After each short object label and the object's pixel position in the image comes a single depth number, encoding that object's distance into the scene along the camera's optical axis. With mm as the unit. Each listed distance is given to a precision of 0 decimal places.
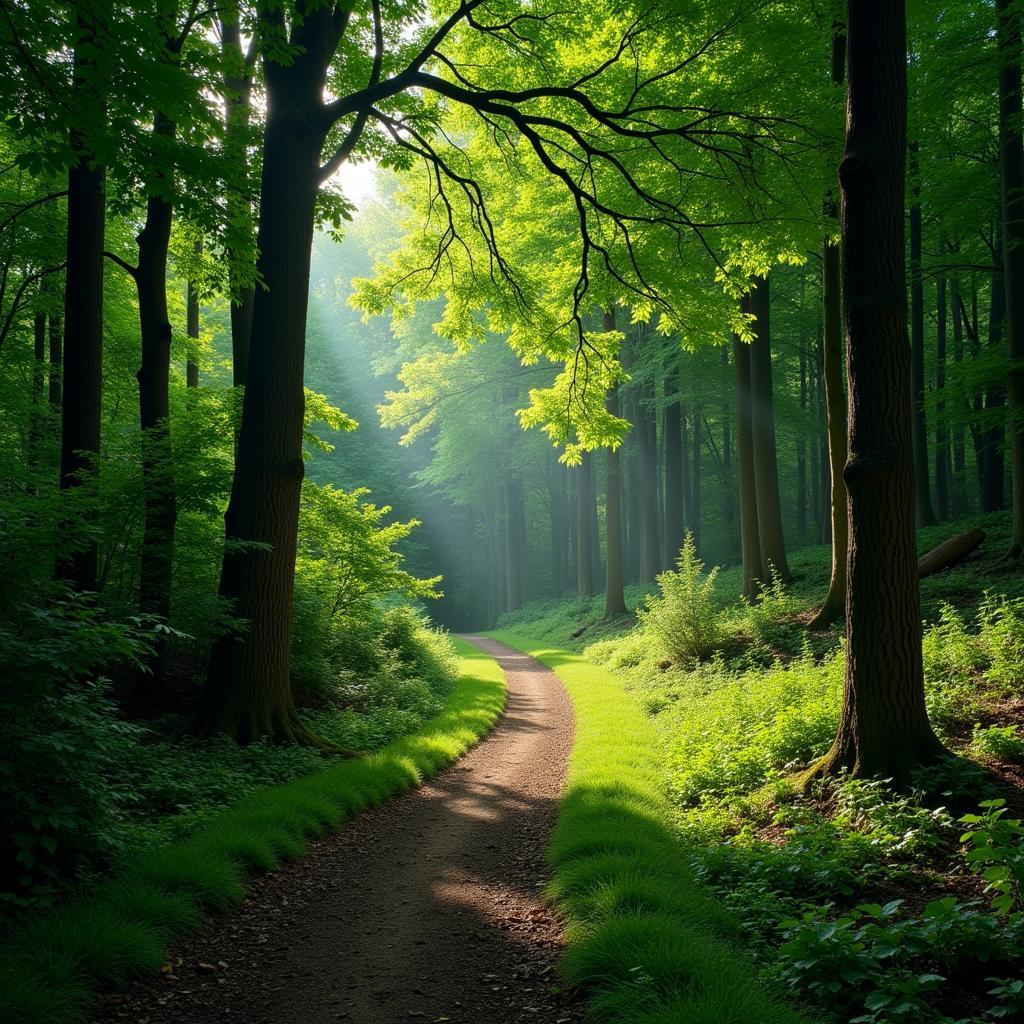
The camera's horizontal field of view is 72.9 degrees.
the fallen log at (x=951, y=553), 12250
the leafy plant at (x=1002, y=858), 3115
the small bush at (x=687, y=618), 12750
